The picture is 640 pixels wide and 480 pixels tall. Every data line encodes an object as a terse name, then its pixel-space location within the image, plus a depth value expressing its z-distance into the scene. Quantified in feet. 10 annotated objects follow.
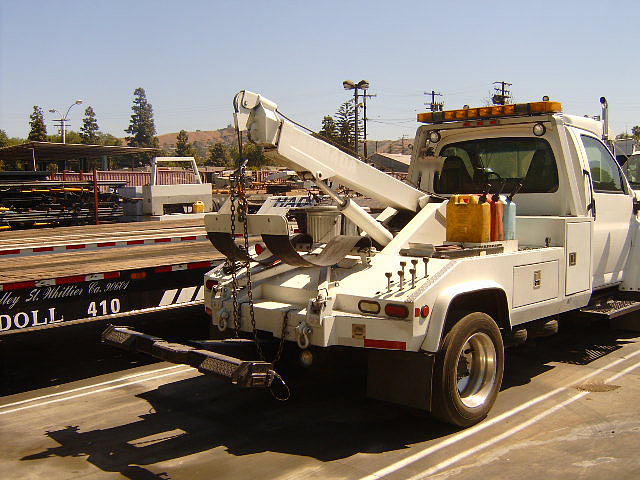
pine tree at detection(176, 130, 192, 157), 338.30
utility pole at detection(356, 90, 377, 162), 156.19
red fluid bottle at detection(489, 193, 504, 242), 19.21
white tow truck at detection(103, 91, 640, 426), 16.07
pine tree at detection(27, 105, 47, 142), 233.35
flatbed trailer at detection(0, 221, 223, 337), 19.48
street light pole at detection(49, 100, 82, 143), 177.00
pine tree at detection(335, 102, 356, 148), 232.45
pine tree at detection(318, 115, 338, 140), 230.36
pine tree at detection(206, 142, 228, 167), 299.17
